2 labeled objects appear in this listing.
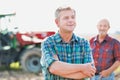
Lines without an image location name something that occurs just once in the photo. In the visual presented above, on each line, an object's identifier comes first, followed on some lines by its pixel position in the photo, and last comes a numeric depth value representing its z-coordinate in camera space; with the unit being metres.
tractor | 14.04
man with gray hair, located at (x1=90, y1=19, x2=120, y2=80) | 5.47
